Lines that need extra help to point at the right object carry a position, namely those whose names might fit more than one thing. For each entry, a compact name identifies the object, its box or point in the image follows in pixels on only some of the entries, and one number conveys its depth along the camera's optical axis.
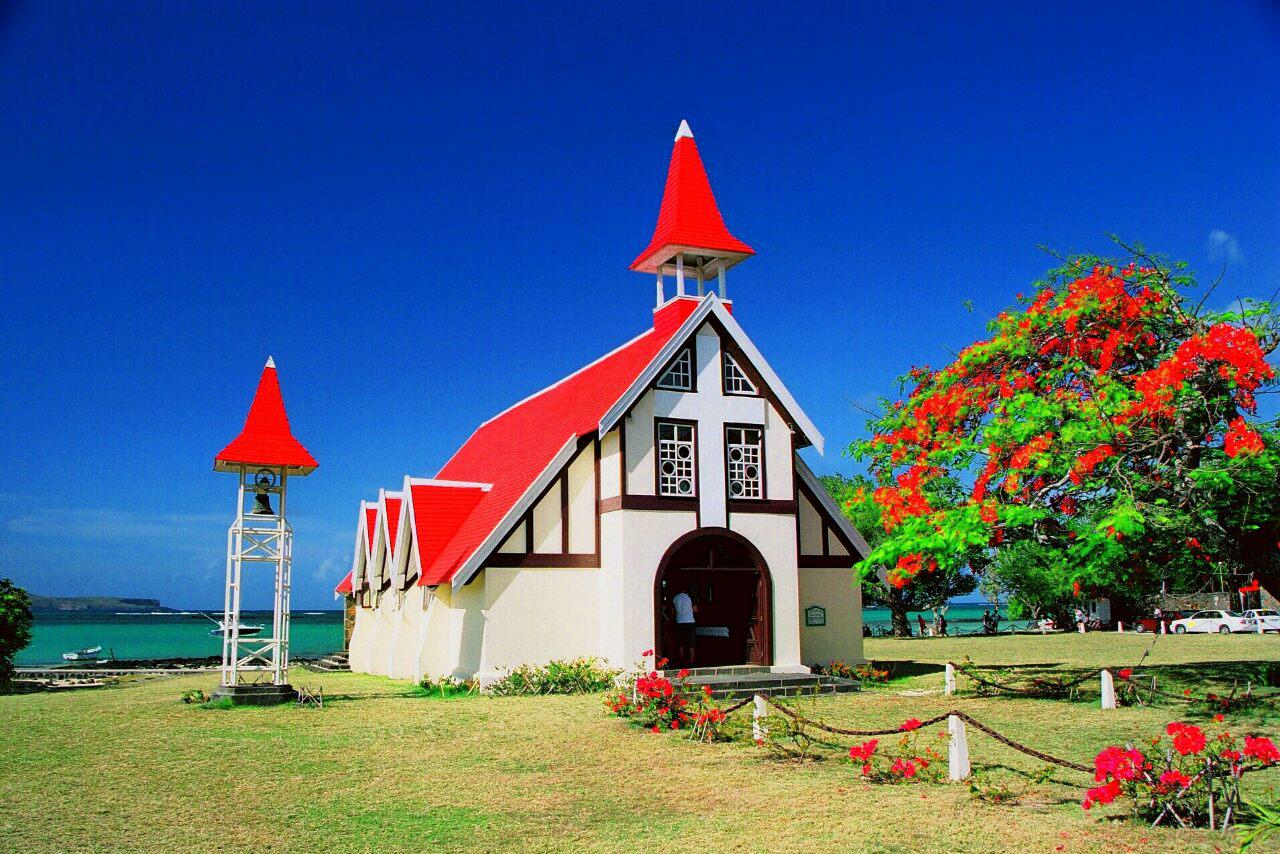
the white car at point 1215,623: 42.97
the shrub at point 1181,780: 8.55
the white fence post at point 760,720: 13.19
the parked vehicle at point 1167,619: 46.72
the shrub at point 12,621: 23.70
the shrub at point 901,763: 10.88
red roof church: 20.89
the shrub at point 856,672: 21.86
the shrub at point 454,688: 20.58
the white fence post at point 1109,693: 16.28
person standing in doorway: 21.52
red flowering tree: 14.21
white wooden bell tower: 18.69
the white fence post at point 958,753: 10.85
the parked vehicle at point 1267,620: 42.69
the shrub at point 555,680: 20.23
